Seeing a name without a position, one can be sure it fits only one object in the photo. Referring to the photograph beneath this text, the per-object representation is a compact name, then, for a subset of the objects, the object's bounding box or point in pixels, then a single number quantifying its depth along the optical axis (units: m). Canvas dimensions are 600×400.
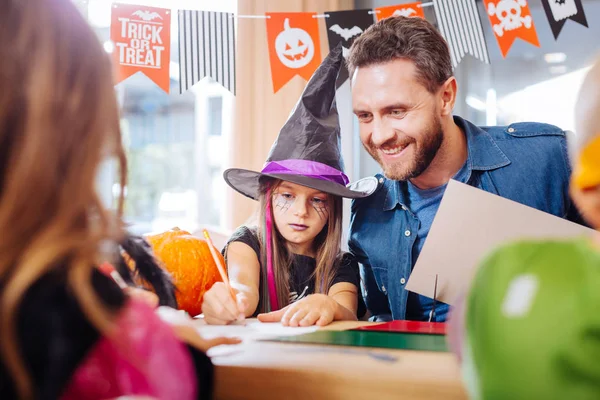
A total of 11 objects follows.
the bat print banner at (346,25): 1.98
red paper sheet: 0.83
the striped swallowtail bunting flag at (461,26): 1.96
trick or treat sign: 1.82
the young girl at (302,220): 1.39
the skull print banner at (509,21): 1.91
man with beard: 1.43
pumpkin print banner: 1.97
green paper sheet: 0.69
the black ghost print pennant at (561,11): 1.88
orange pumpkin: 1.18
